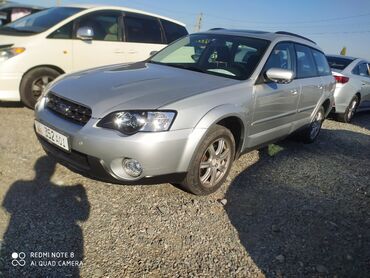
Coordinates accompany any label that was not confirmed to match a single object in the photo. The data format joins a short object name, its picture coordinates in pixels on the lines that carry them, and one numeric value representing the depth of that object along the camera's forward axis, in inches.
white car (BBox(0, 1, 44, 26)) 375.6
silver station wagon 113.3
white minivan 213.8
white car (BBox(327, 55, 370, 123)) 304.3
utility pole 1257.4
